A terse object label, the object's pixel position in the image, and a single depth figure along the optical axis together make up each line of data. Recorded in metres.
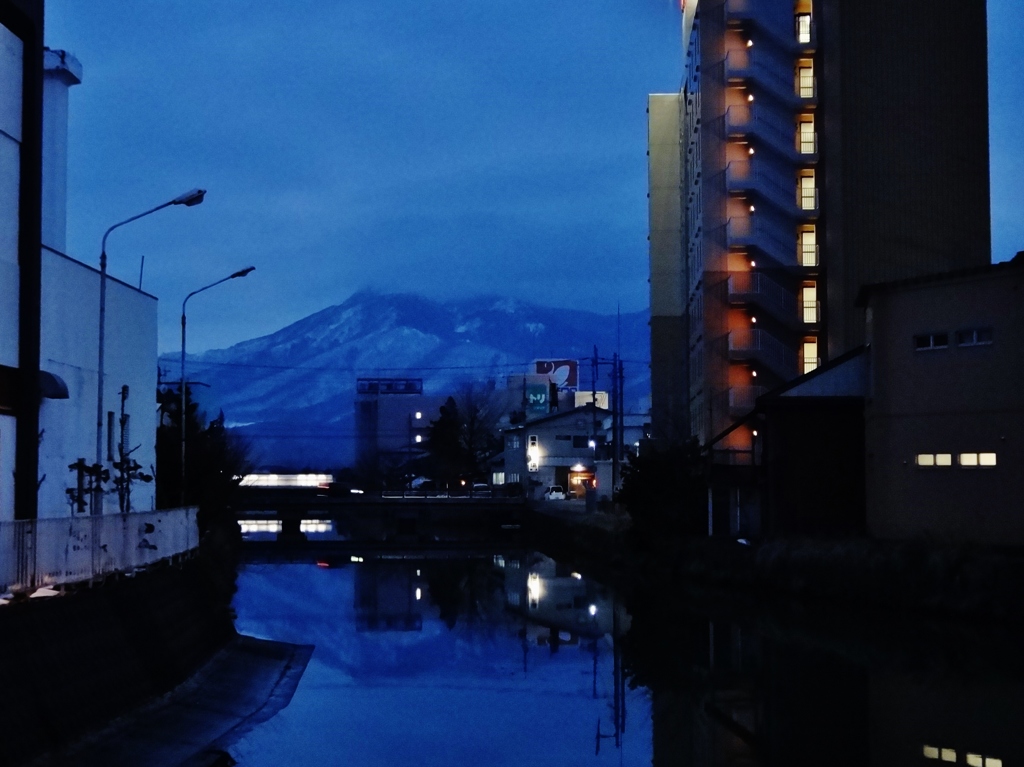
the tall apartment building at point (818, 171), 53.22
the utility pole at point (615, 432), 65.19
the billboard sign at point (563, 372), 157.00
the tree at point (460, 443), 119.69
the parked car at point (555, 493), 92.37
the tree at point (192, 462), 39.88
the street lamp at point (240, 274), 35.12
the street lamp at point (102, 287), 25.47
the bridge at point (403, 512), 82.06
